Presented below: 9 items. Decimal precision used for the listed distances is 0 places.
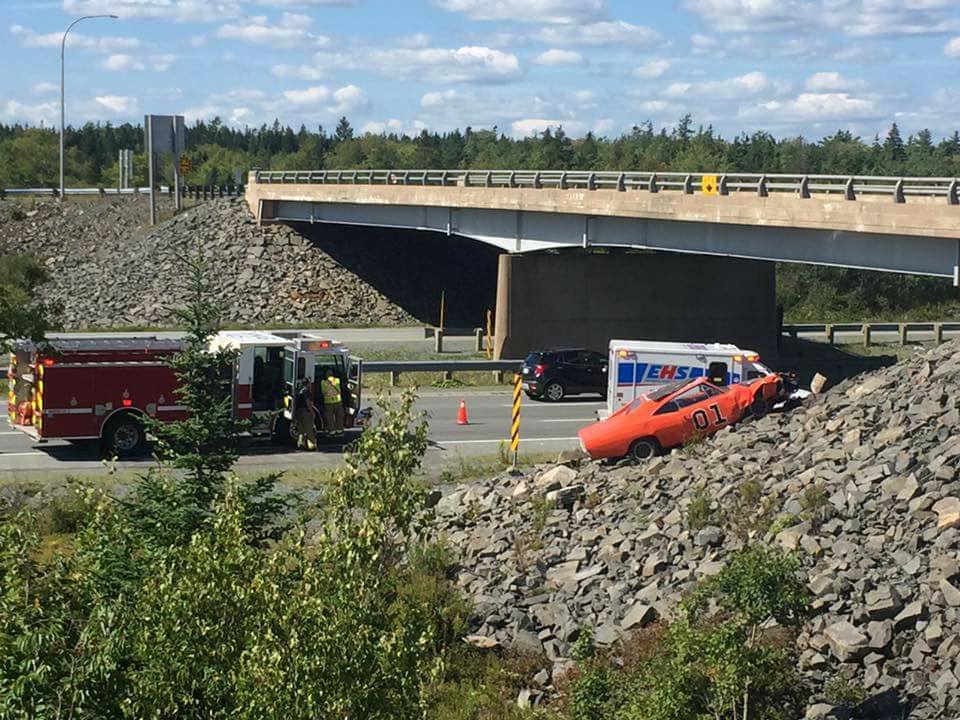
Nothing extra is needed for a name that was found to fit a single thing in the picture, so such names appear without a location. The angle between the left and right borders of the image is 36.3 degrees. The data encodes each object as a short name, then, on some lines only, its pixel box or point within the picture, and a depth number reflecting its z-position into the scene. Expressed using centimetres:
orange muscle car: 2480
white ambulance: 2969
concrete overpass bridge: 3419
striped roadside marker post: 2791
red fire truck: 2858
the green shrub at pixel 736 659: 1484
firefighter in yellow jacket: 3056
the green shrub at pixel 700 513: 1970
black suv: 3972
